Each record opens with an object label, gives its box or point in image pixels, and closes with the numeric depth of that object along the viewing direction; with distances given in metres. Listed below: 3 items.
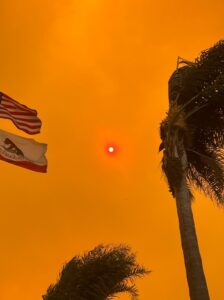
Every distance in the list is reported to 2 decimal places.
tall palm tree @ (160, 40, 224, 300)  12.73
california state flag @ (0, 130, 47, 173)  14.28
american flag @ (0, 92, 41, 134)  15.62
